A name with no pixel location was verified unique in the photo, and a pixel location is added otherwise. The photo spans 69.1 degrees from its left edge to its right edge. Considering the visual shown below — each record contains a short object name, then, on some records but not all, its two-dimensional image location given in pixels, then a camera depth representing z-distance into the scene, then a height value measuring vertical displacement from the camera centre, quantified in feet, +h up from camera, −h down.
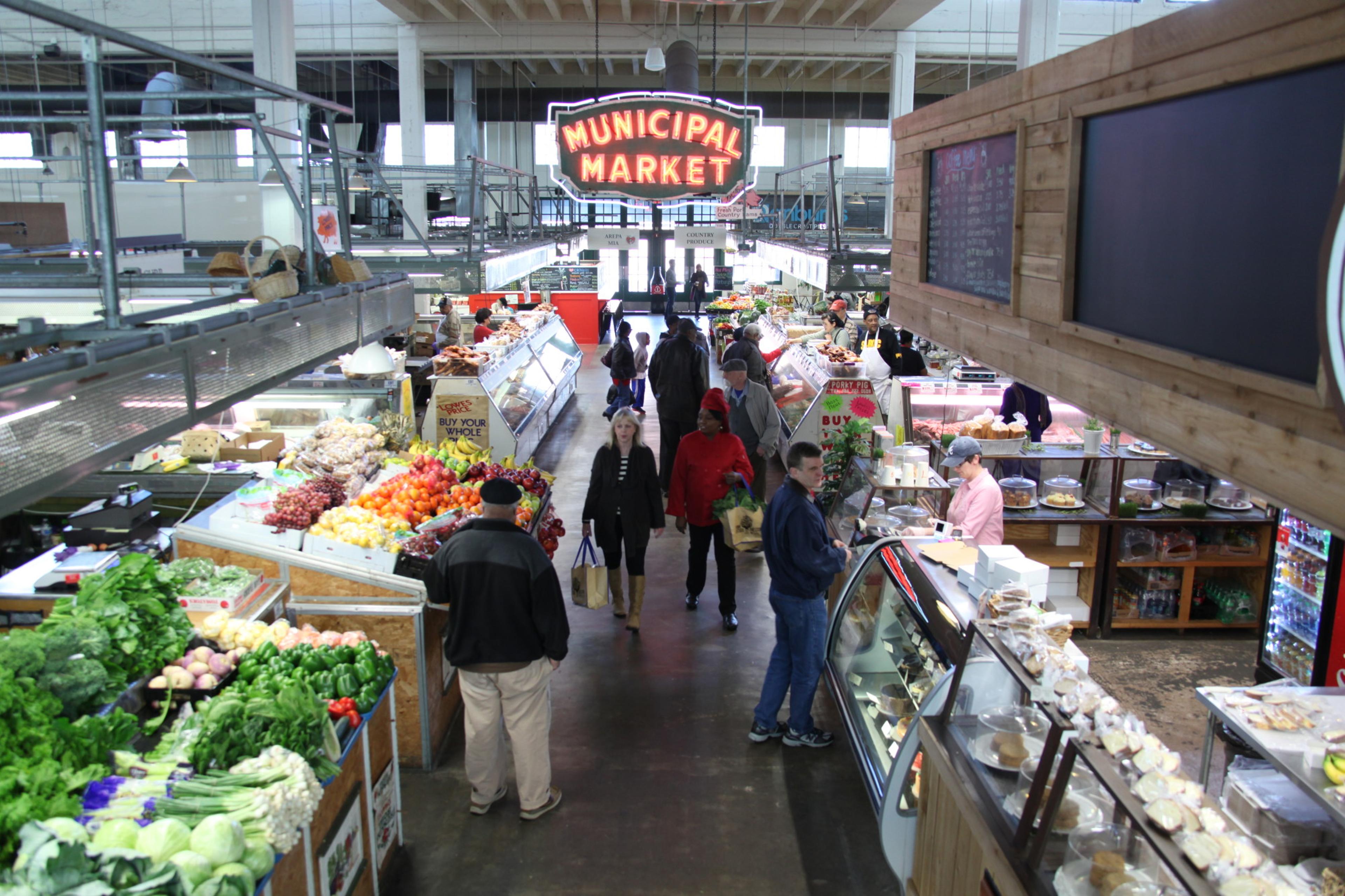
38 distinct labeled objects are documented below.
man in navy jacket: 17.17 -5.70
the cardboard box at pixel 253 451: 25.99 -4.95
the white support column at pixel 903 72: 60.23 +12.01
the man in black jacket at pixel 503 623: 15.28 -5.53
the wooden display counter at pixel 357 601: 17.04 -5.81
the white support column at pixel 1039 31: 42.78 +10.34
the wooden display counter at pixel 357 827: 11.62 -7.30
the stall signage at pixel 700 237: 48.08 +1.46
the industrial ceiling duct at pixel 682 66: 49.60 +10.12
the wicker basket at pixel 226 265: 16.87 -0.03
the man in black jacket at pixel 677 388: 31.73 -3.88
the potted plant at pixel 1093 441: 23.88 -4.10
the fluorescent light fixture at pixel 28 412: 7.71 -1.21
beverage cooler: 18.70 -6.70
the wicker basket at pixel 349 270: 18.11 -0.10
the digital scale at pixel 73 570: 16.47 -5.18
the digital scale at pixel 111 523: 18.57 -4.94
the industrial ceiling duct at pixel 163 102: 52.08 +9.32
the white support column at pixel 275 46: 41.27 +9.13
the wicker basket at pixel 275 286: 15.02 -0.34
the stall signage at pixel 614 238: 45.88 +1.33
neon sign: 32.01 +3.95
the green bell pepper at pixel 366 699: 13.69 -6.05
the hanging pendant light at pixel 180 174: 43.24 +4.02
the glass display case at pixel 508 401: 32.96 -4.98
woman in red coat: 23.85 -5.05
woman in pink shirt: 19.77 -4.61
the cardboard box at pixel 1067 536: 23.84 -6.38
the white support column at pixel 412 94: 58.95 +10.17
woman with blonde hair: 22.86 -5.34
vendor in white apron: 31.65 -3.10
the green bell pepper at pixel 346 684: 13.60 -5.79
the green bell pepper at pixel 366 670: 14.11 -5.81
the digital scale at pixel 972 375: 33.53 -3.58
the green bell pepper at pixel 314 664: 13.84 -5.59
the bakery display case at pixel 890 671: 13.69 -6.66
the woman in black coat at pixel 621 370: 39.11 -4.09
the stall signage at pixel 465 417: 32.94 -5.05
